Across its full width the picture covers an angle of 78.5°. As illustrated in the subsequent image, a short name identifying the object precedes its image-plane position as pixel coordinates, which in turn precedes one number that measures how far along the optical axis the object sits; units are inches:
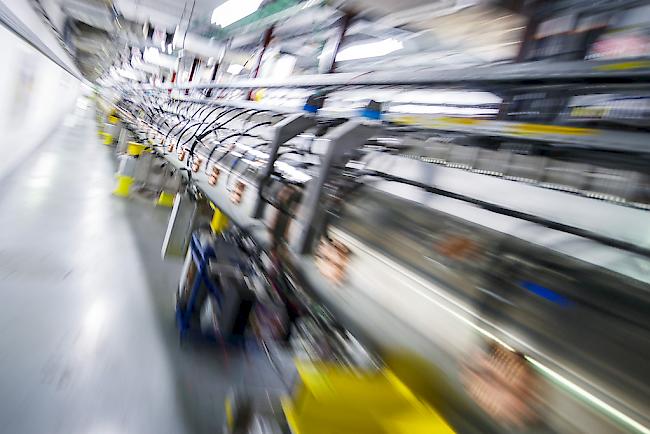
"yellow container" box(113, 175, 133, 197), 245.1
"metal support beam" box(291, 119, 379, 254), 50.7
